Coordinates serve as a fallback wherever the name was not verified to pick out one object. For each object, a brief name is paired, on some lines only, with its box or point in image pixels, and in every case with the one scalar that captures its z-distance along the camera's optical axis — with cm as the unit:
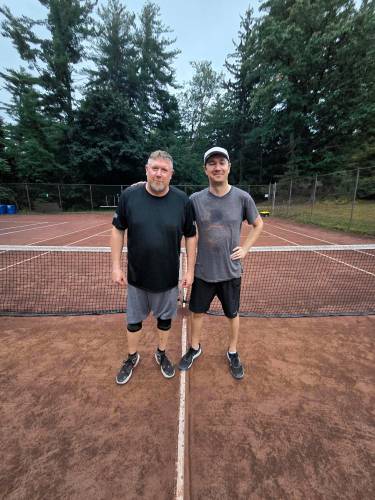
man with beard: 197
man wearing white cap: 211
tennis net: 373
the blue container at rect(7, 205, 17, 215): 2009
